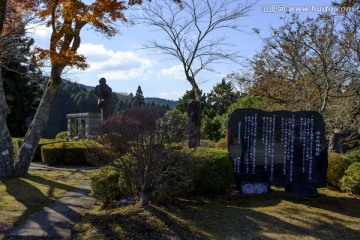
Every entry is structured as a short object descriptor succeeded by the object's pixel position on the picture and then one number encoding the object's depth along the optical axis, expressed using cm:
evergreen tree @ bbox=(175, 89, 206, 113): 3781
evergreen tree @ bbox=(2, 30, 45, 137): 2614
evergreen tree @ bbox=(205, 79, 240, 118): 2299
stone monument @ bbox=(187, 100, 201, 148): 1062
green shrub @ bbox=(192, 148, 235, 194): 746
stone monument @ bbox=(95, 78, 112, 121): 1633
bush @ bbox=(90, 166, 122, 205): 704
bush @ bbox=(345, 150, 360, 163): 1145
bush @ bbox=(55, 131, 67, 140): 2444
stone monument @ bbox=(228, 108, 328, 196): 805
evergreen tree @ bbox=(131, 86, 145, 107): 3819
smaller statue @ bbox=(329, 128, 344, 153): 1414
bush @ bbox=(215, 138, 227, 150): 1653
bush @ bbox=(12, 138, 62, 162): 1589
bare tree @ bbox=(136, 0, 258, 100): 1610
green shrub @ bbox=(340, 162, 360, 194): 826
